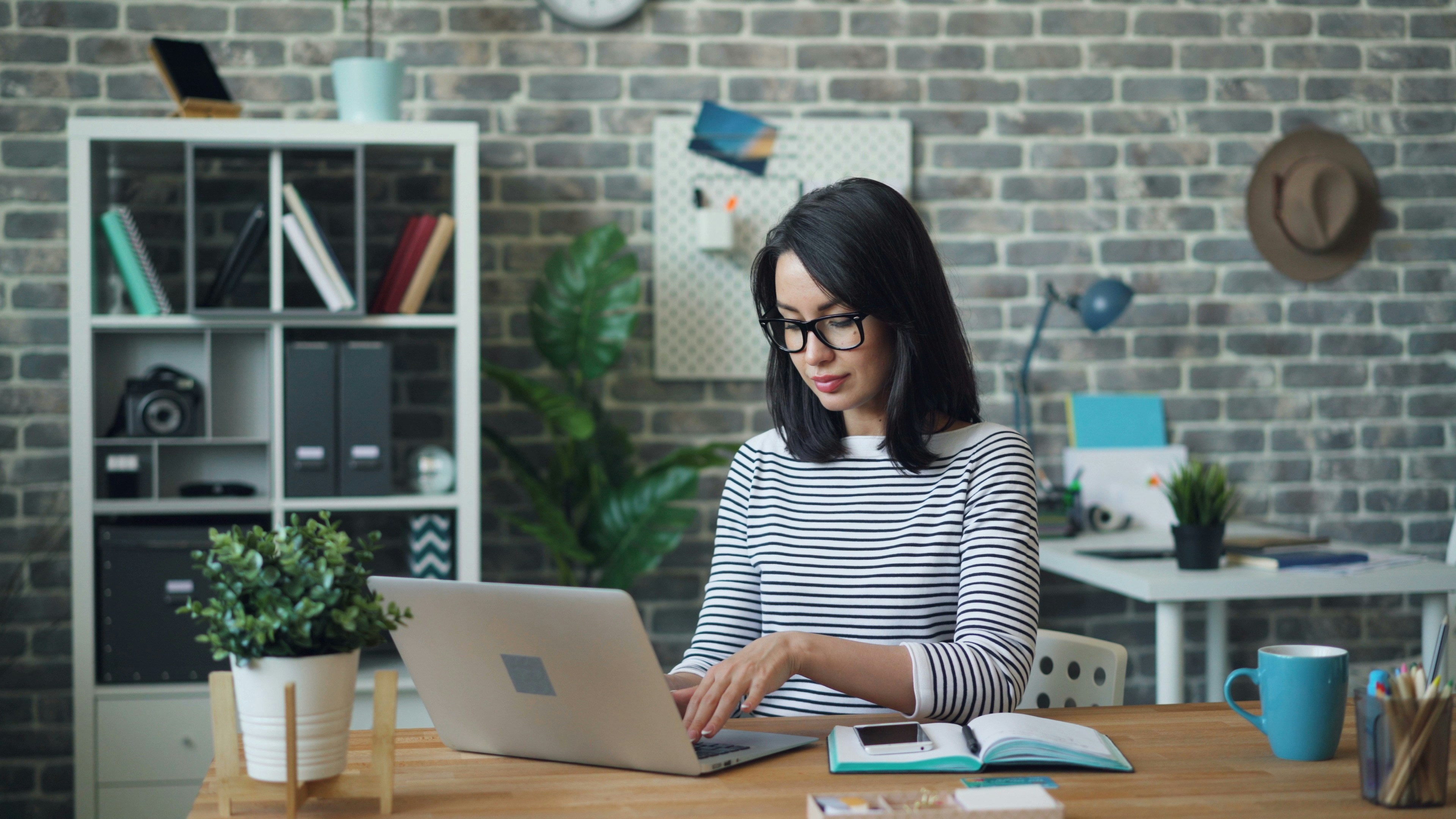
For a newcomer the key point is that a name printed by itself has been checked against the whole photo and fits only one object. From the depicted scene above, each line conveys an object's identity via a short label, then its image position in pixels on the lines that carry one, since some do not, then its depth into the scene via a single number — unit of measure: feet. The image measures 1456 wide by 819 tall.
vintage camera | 8.42
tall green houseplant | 8.89
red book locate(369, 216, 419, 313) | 8.76
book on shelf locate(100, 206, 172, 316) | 8.43
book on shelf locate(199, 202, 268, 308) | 8.37
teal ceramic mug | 3.59
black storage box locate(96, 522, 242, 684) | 8.18
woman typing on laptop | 4.72
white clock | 9.86
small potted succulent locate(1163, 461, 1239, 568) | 7.68
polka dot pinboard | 10.03
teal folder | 10.41
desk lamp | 9.65
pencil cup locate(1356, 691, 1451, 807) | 3.16
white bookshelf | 8.20
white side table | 7.31
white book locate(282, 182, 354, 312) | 8.47
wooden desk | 3.23
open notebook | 3.50
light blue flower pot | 8.63
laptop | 3.33
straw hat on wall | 10.53
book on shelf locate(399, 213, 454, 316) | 8.70
